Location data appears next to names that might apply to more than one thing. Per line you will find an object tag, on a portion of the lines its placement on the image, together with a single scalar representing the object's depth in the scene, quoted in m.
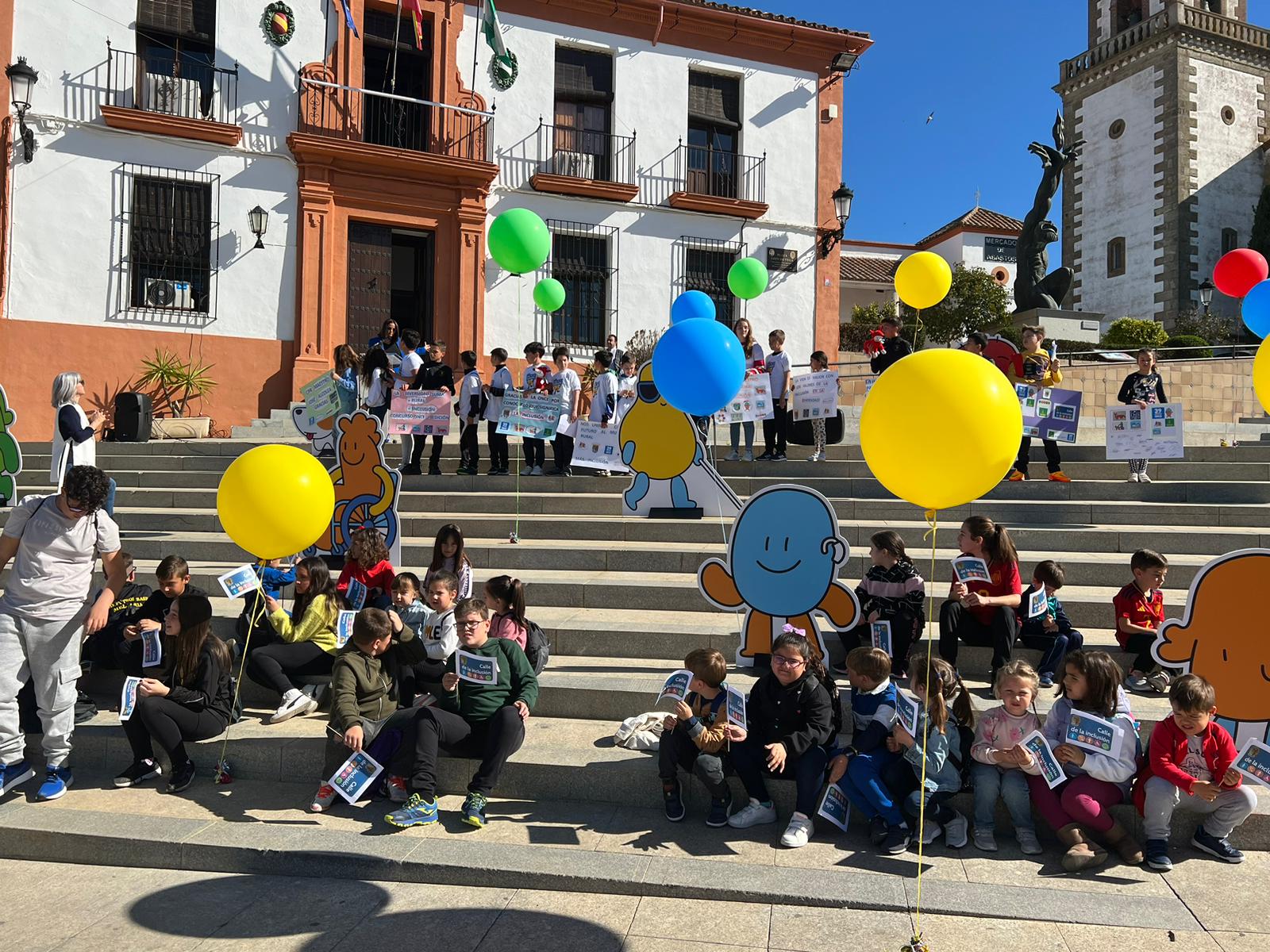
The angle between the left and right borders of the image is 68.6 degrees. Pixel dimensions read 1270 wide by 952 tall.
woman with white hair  7.07
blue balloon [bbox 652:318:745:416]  6.45
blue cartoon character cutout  5.46
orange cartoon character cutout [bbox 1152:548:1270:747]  4.52
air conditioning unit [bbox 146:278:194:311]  14.83
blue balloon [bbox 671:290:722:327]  9.39
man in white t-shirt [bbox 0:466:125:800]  4.77
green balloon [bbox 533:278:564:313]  12.90
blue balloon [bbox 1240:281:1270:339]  7.48
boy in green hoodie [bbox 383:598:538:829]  4.54
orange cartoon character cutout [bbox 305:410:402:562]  7.03
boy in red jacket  4.02
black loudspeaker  12.36
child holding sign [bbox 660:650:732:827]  4.43
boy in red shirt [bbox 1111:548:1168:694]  5.35
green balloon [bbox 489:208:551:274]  9.90
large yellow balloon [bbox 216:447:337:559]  5.29
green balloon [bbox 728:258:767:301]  12.28
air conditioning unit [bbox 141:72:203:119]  14.95
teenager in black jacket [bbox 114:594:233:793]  4.93
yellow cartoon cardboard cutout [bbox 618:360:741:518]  8.20
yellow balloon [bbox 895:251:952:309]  10.84
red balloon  9.99
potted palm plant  14.45
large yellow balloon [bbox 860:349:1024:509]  3.68
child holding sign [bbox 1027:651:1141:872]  4.07
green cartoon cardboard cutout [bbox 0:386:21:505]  8.15
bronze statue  17.39
